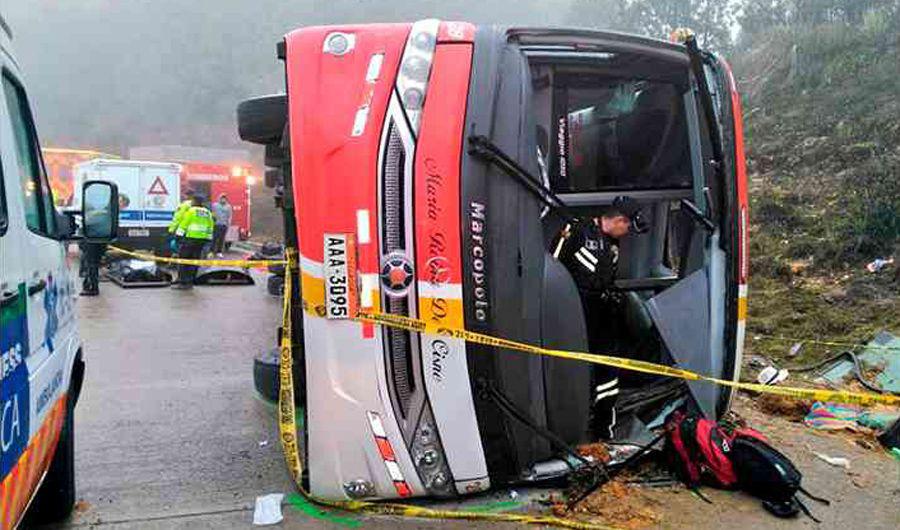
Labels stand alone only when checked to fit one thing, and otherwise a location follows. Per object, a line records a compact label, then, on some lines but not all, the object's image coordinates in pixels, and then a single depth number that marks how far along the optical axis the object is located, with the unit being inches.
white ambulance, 88.4
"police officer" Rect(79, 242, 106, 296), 461.7
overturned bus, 128.8
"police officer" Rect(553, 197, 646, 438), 153.0
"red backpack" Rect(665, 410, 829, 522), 142.1
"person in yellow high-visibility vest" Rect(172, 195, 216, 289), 496.7
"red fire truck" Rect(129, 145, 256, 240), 877.8
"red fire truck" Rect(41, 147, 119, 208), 888.3
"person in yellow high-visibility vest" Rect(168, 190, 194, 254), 504.5
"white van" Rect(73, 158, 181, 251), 685.9
